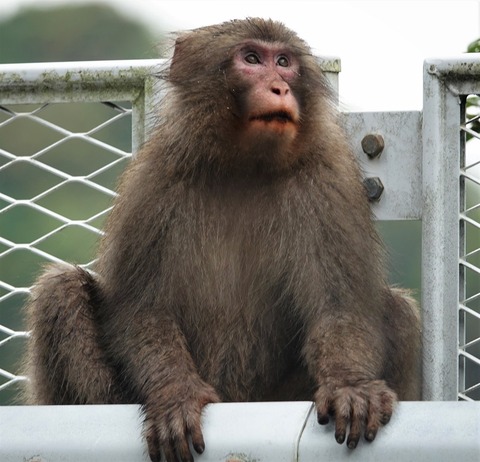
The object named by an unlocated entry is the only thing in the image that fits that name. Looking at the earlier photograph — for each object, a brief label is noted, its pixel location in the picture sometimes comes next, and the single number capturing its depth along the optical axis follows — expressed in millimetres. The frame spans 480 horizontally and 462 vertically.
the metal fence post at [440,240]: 9961
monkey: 10875
